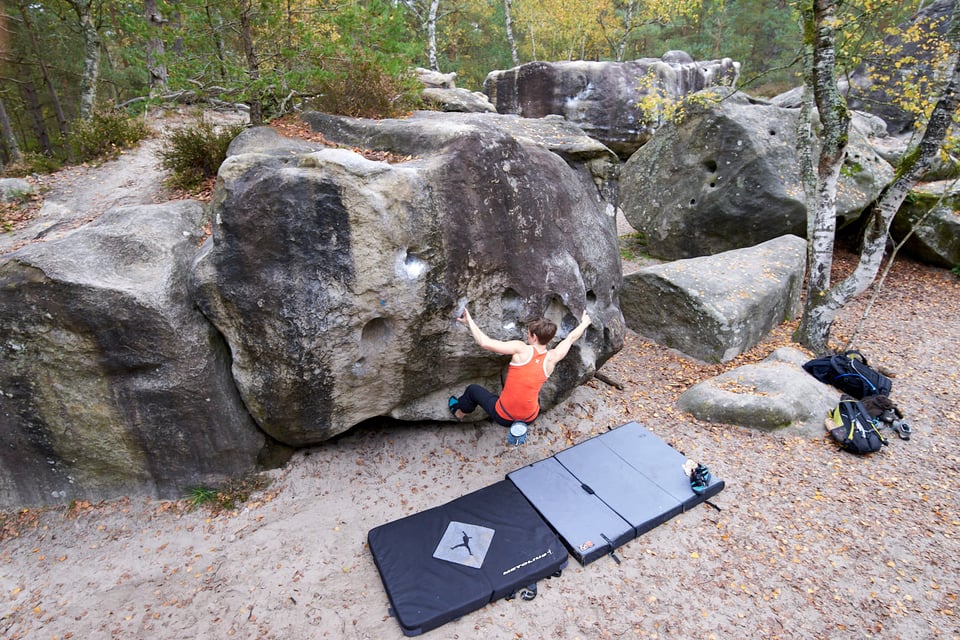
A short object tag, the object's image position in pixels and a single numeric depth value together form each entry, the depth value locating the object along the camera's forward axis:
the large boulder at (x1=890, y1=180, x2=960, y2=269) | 10.07
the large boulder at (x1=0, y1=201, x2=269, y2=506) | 4.13
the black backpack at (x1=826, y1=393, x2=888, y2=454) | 5.48
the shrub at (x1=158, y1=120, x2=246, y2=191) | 6.11
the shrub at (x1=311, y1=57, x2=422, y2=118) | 6.57
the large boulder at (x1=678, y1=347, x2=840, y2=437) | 5.85
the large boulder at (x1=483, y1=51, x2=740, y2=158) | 19.34
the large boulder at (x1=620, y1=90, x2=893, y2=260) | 9.89
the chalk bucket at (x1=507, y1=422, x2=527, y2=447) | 4.74
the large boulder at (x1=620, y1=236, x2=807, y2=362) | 7.51
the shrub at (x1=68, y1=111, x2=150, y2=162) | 7.80
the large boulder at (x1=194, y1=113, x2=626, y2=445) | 4.24
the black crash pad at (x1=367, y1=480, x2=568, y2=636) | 3.83
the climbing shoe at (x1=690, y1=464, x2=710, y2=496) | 4.89
